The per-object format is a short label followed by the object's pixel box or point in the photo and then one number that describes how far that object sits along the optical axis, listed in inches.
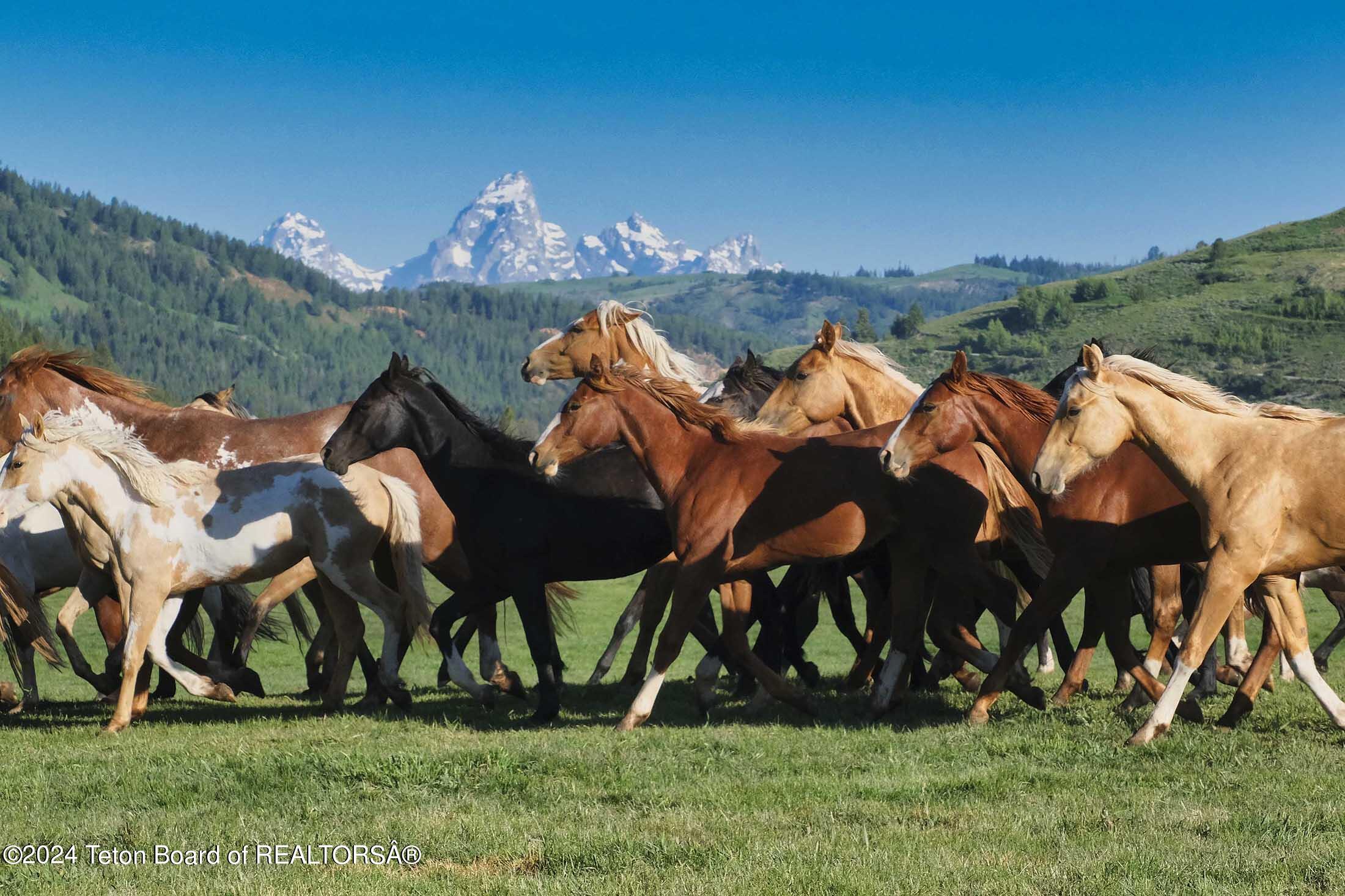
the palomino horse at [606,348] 928.9
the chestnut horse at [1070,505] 624.7
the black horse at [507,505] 732.7
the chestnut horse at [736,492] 666.8
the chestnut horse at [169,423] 881.5
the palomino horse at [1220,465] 561.0
